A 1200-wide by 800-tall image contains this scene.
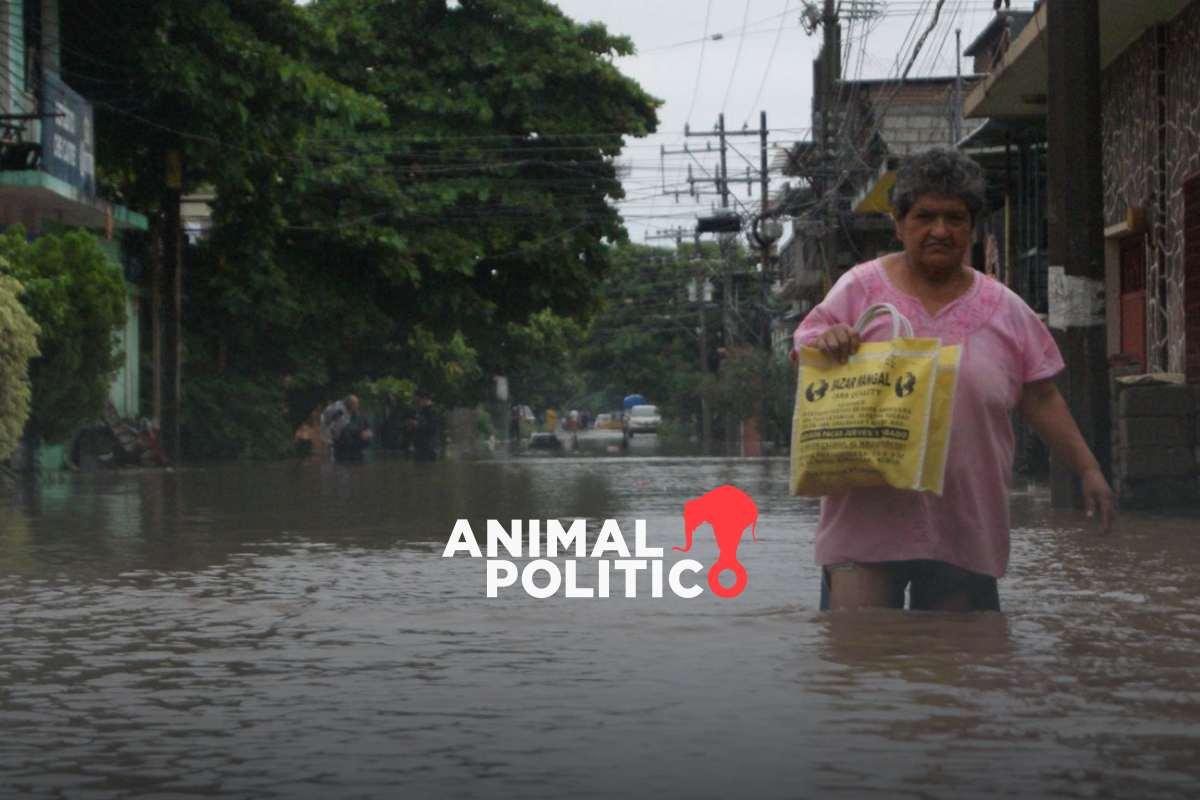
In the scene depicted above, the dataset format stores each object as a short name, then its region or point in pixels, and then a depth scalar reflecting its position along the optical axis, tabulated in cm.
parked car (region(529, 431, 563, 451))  7950
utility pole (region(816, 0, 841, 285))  4731
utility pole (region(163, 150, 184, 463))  3241
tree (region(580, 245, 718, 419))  10381
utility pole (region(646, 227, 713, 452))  7856
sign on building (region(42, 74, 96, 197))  2717
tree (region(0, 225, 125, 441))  2333
